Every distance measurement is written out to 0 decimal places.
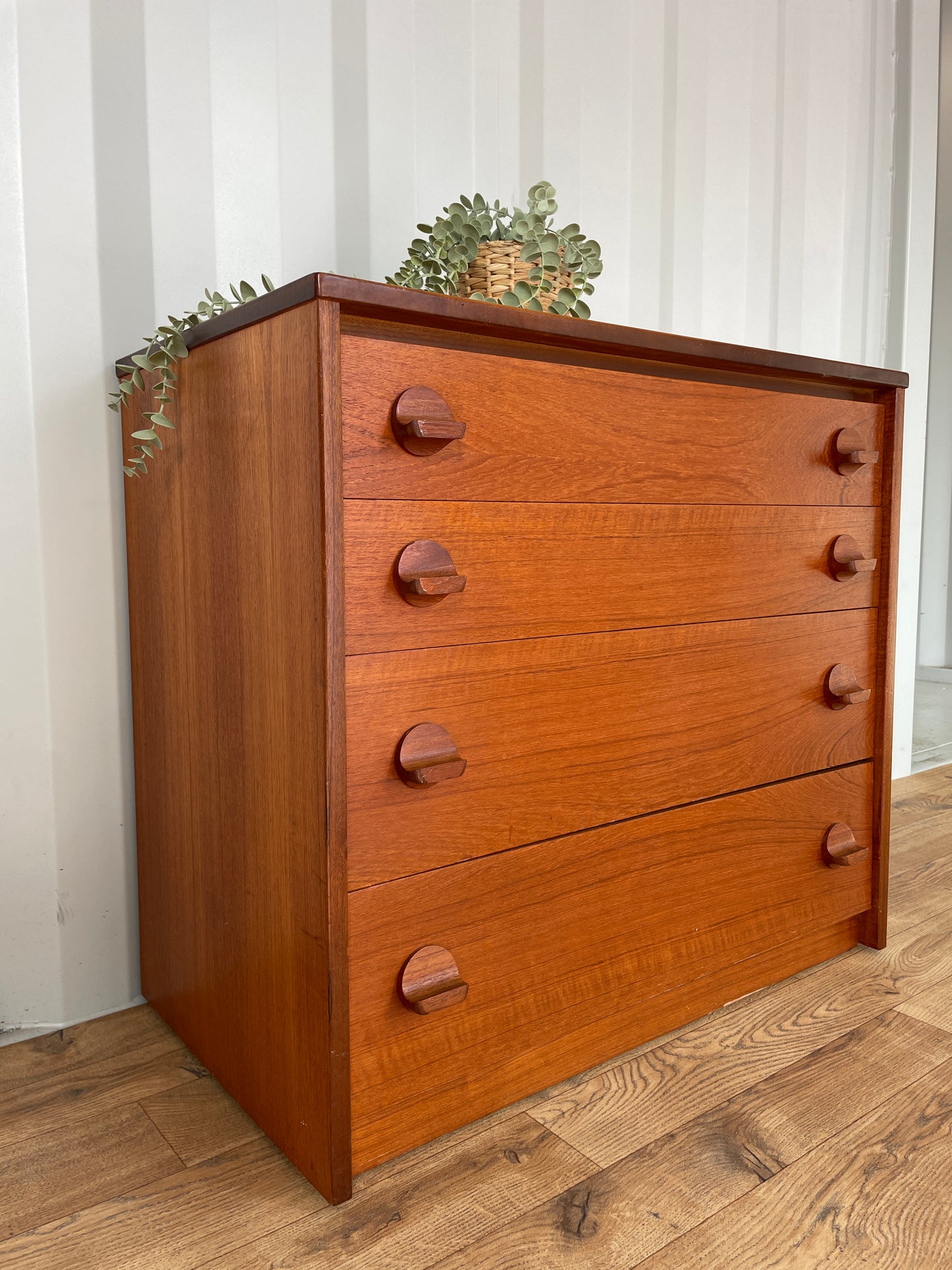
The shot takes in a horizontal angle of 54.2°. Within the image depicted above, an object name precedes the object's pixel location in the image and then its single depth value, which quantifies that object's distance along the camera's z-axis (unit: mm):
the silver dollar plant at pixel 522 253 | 1065
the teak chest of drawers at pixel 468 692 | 829
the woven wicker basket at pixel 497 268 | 1061
